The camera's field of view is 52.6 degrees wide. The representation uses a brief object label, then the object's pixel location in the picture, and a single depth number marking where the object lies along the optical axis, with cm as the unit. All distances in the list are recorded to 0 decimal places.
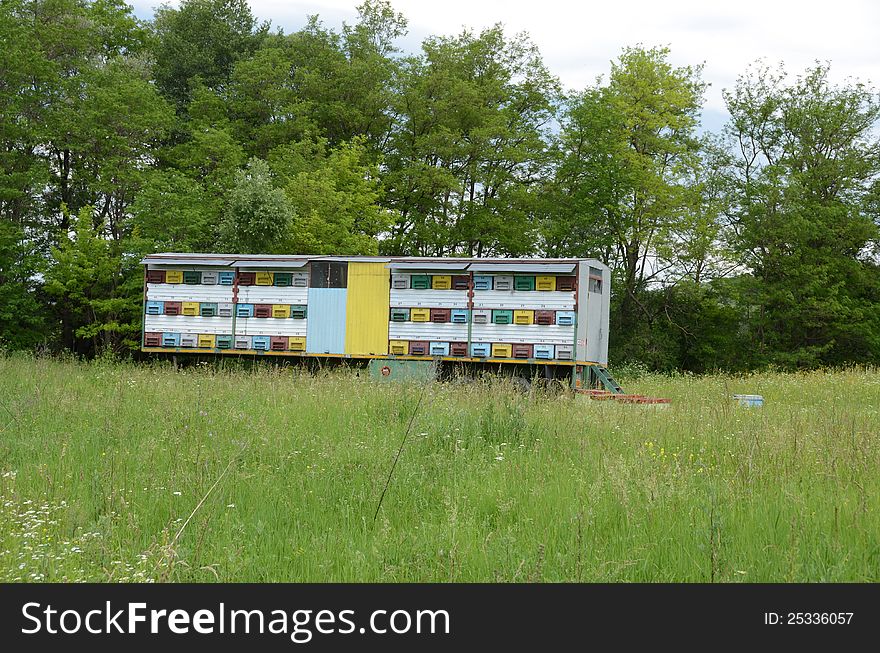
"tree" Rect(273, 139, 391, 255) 3070
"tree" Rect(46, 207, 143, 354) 2745
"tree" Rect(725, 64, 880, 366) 3675
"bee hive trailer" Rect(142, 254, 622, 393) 2050
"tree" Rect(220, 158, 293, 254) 2786
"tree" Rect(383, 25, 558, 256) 3731
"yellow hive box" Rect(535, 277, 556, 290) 2047
